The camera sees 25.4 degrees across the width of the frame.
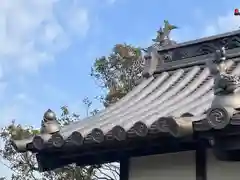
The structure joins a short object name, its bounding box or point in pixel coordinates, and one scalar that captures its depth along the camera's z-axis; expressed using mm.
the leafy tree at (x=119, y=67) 18047
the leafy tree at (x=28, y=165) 17750
